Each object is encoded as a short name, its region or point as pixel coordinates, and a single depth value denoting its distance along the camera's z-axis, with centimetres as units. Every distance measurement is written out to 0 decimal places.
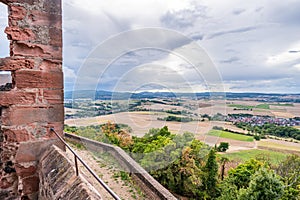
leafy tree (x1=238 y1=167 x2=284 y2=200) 900
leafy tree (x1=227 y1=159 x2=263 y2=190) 1105
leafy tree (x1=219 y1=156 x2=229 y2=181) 1292
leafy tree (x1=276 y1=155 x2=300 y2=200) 1077
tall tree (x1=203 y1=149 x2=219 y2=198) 1044
